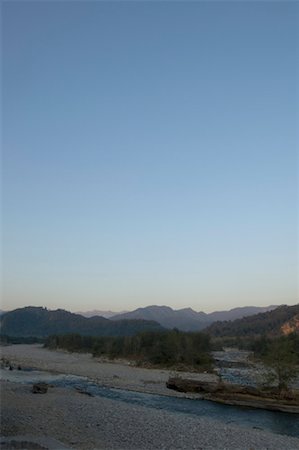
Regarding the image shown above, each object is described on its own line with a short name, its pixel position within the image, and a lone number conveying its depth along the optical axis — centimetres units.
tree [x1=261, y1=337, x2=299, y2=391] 3638
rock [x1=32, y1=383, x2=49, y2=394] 3469
